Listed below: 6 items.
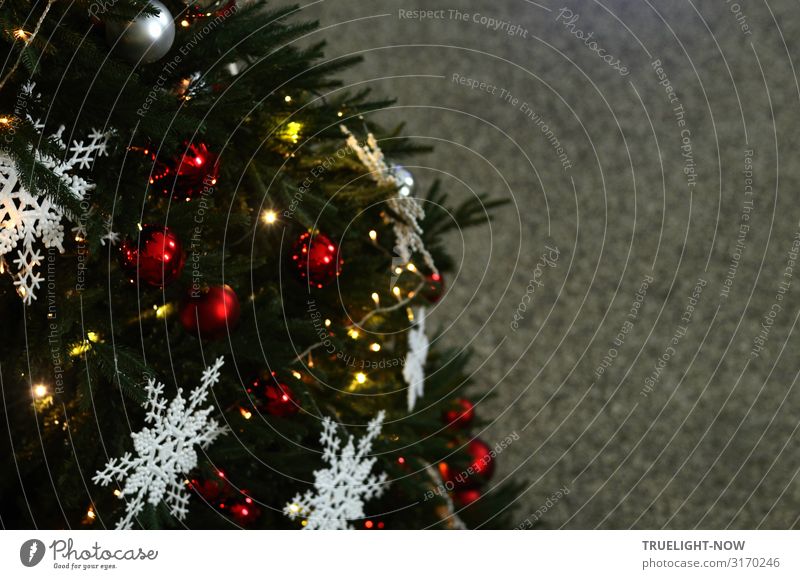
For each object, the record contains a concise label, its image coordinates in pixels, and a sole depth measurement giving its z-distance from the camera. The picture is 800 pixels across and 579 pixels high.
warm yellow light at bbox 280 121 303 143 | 2.59
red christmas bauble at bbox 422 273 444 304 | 2.83
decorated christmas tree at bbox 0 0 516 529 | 2.42
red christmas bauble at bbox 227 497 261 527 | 2.59
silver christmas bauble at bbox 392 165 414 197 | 2.73
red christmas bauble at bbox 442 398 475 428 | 2.97
